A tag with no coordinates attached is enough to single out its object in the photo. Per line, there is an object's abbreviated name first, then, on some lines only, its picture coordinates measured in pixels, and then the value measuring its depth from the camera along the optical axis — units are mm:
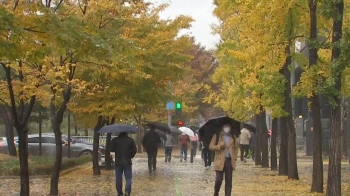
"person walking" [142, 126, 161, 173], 25797
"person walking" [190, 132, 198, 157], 37688
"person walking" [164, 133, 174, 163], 33875
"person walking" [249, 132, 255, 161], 37625
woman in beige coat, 13984
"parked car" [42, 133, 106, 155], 36556
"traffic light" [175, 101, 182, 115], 33900
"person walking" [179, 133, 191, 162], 34719
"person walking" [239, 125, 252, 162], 32500
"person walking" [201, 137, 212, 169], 27578
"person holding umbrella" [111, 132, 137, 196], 15742
